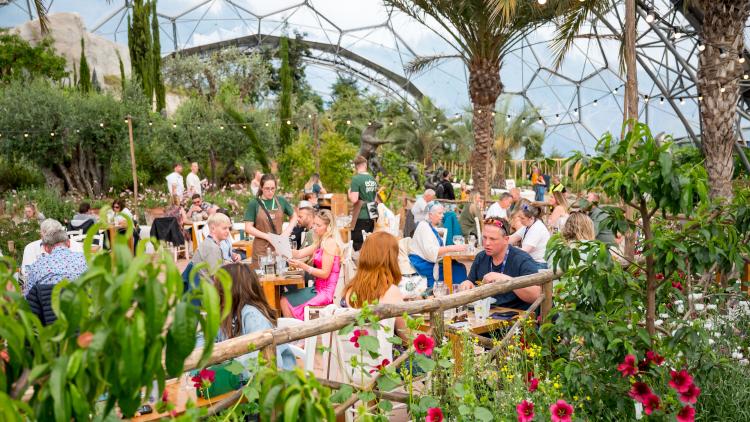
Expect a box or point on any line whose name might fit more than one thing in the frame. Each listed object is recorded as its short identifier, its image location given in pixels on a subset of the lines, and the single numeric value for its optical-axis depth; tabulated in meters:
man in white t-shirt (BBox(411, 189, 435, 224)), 10.21
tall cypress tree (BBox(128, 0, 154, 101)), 26.50
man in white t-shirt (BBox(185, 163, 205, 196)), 13.72
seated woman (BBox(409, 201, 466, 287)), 7.07
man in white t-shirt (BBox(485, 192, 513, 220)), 10.47
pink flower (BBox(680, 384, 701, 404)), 3.23
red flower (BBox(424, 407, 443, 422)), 2.97
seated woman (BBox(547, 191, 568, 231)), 9.34
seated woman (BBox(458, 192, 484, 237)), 9.90
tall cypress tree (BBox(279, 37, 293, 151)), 25.17
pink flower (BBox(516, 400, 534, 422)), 3.02
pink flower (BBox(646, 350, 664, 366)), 3.48
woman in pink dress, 6.12
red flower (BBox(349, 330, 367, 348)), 2.98
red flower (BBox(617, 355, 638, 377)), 3.34
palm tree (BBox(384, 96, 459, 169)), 32.22
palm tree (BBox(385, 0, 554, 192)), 13.48
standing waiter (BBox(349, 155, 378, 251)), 9.57
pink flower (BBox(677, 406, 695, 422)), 3.21
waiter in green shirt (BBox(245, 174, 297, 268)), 7.38
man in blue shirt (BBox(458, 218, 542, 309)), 5.22
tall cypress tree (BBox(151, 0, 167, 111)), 26.62
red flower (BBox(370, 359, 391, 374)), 3.12
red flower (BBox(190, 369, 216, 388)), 3.05
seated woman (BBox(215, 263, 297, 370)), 3.94
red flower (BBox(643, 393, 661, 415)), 3.21
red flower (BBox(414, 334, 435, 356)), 3.06
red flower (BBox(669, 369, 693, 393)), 3.22
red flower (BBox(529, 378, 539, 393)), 3.35
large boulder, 36.09
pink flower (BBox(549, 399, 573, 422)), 3.01
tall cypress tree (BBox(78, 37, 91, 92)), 25.73
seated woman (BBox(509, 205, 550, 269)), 6.91
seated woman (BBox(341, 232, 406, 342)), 4.51
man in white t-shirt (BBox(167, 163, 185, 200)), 13.30
